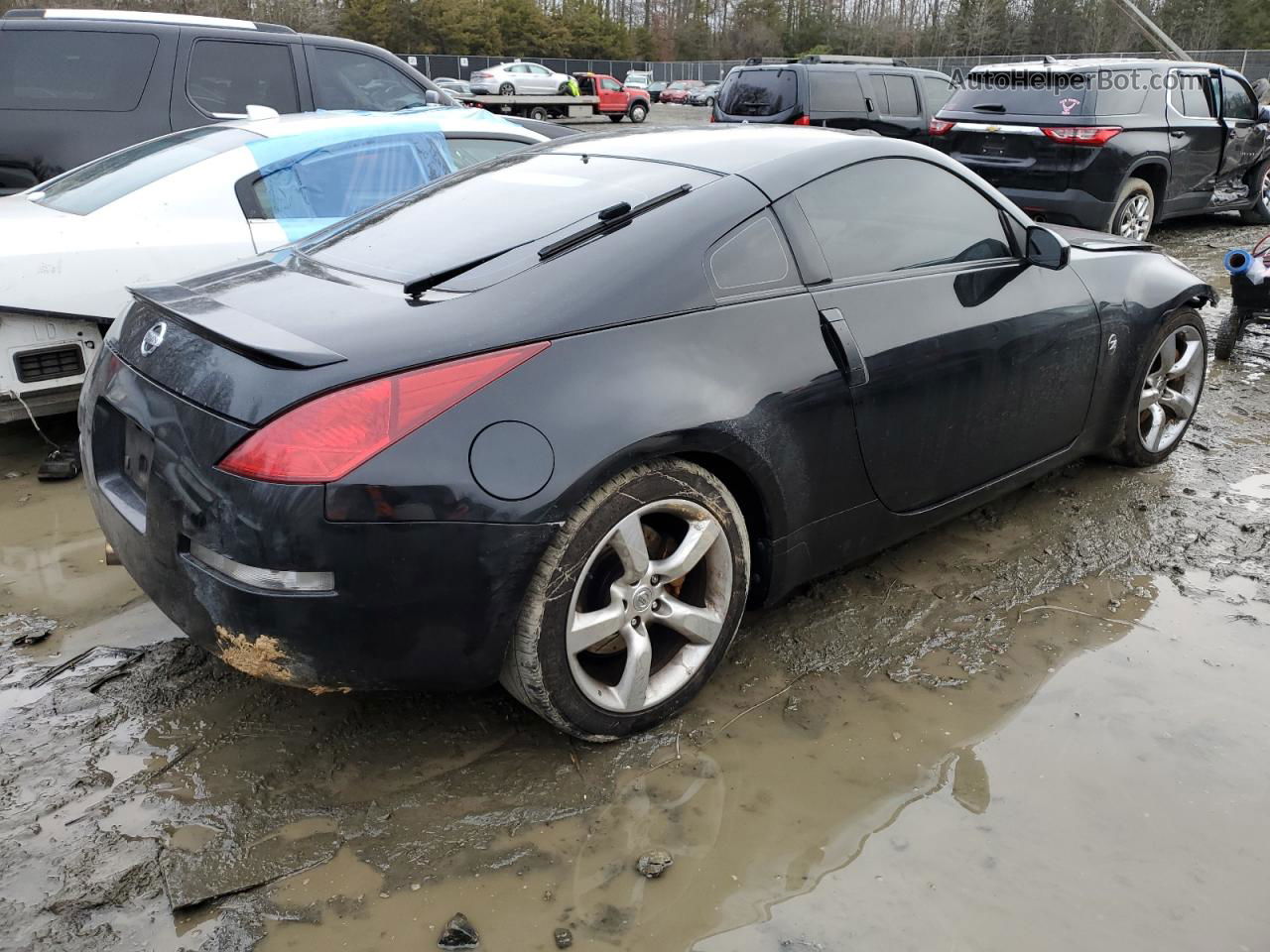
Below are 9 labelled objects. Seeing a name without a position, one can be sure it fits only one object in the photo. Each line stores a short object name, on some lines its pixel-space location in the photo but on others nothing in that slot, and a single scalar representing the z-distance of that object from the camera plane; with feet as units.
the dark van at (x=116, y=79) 20.04
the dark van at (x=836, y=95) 39.27
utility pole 62.39
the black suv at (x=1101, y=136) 28.81
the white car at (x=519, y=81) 113.80
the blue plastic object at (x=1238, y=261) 19.34
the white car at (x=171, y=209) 12.97
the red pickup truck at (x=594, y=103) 112.37
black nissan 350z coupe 7.14
